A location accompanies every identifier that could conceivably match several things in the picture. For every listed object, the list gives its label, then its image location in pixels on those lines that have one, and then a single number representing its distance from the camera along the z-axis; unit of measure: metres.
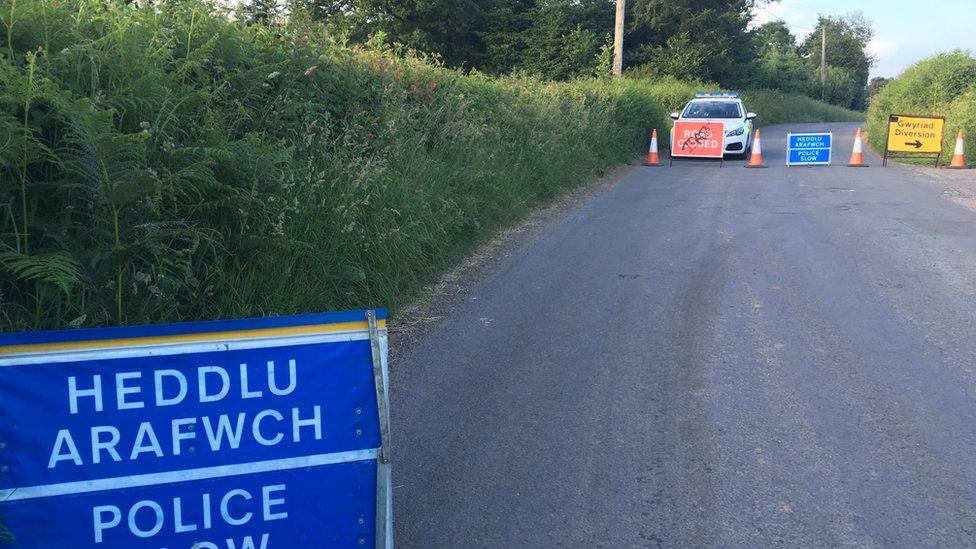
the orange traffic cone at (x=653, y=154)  20.88
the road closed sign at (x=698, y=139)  20.62
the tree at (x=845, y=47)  87.94
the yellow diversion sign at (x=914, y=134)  20.08
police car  20.92
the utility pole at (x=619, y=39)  27.19
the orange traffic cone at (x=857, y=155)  20.05
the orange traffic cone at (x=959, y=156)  19.08
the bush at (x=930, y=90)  26.20
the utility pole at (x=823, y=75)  67.23
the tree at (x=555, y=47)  33.81
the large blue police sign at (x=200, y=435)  2.73
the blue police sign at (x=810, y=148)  20.03
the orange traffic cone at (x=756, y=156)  19.88
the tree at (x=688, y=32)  40.41
